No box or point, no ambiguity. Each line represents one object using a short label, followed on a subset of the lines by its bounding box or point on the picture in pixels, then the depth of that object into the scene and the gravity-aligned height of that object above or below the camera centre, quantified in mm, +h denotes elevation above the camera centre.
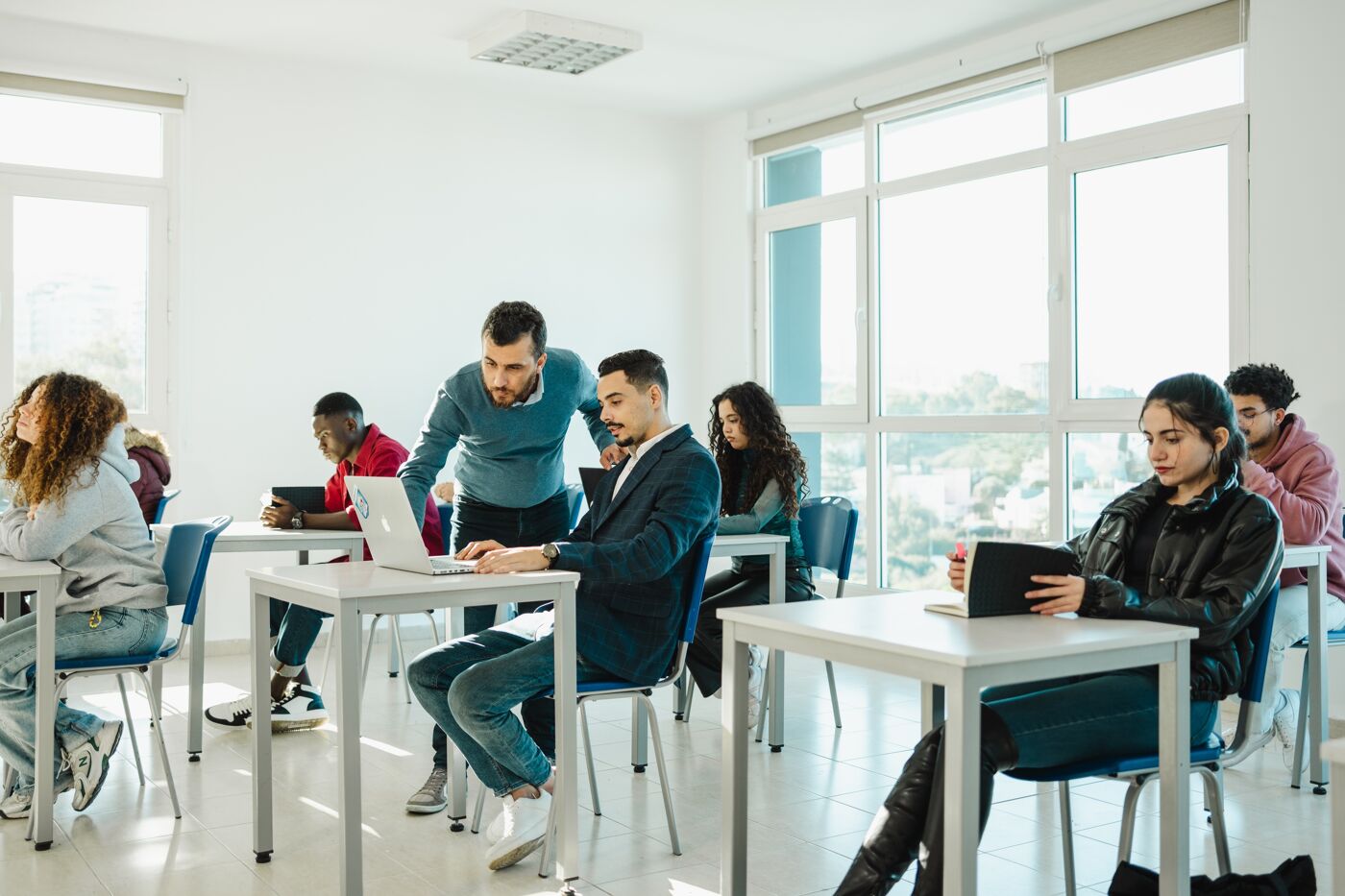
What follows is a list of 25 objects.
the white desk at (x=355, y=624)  2496 -363
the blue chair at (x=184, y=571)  3341 -323
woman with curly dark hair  4137 -161
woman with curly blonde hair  3148 -247
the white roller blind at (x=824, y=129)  5777 +1668
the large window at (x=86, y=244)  5410 +916
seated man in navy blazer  2768 -360
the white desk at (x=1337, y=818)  1395 -408
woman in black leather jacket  2061 -267
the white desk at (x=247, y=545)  3781 -302
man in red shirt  4328 -244
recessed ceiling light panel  5293 +1799
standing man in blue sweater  3414 +25
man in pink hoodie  3605 -95
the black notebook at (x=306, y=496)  4371 -157
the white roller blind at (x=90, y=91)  5348 +1573
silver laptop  2705 -169
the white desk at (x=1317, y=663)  3552 -601
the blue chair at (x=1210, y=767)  2199 -556
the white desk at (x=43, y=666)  2947 -516
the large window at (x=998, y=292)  4883 +723
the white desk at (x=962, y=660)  1850 -325
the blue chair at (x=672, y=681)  2877 -533
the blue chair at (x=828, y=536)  4367 -297
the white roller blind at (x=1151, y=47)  4688 +1593
